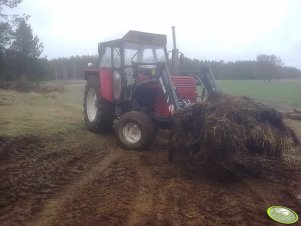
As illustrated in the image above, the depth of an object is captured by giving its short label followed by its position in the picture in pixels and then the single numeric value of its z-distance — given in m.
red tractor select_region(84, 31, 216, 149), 5.05
